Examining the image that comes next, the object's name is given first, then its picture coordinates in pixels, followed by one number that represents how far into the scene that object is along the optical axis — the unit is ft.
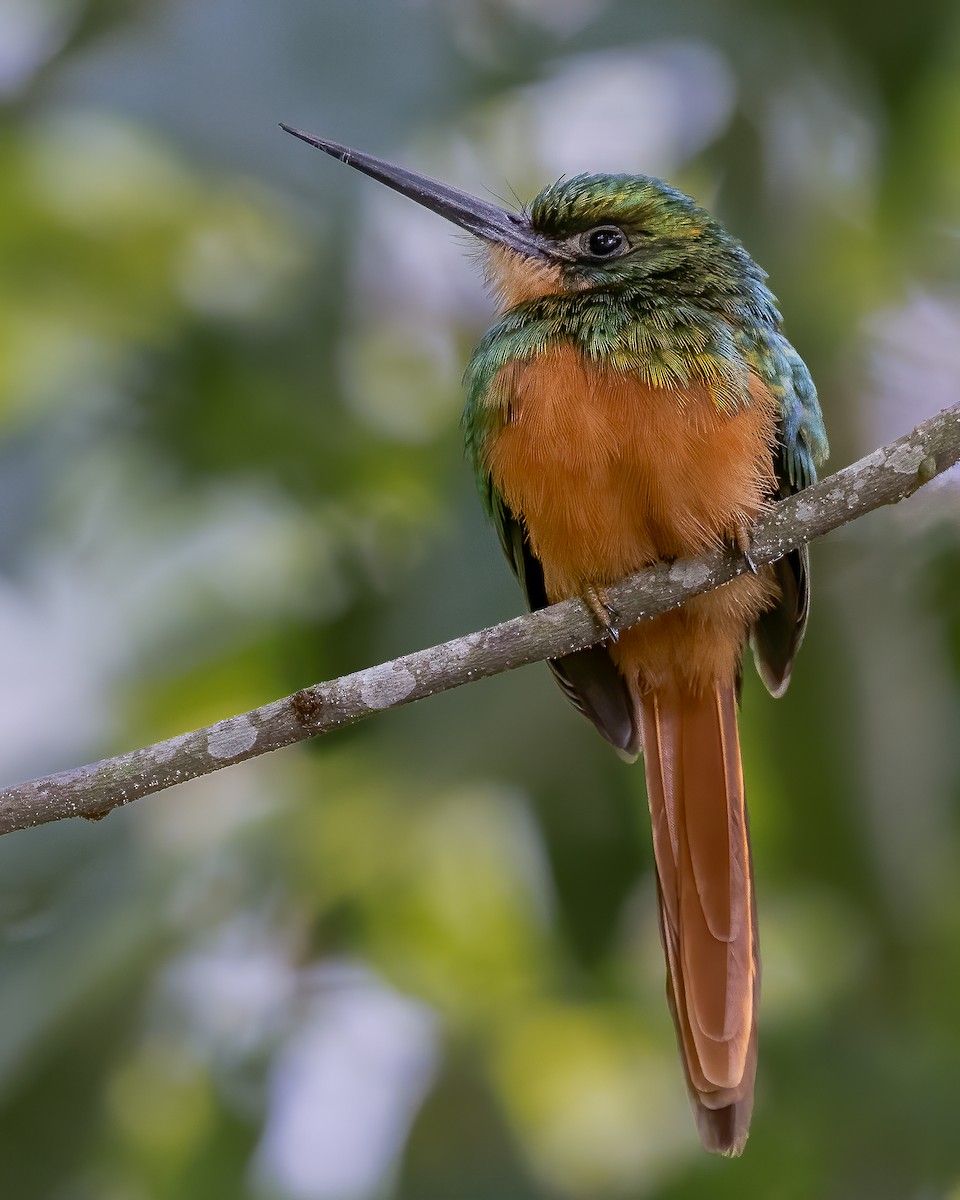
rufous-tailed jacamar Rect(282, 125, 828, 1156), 12.98
